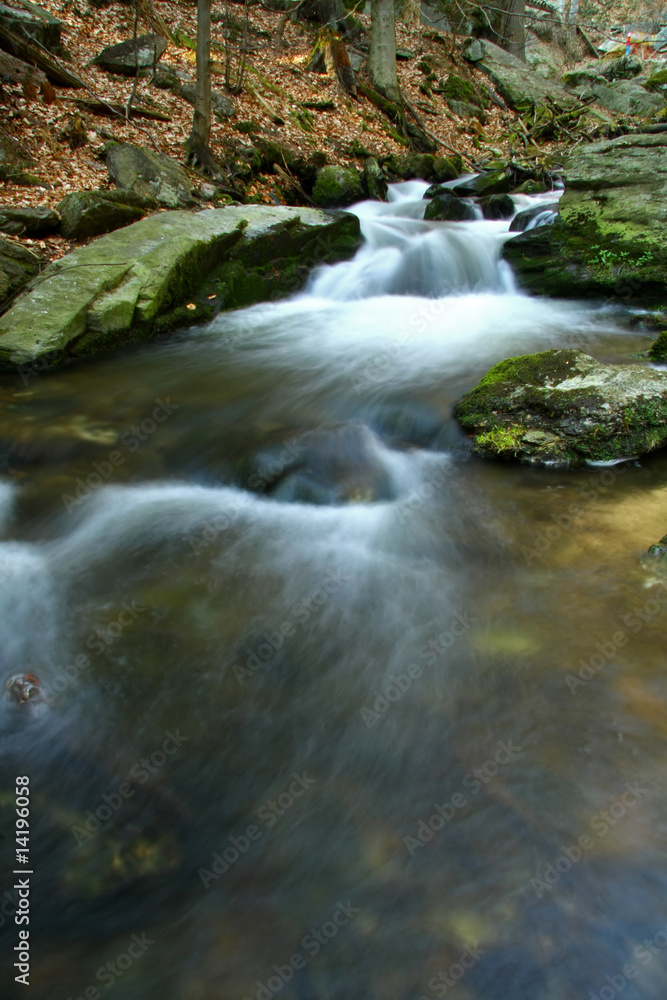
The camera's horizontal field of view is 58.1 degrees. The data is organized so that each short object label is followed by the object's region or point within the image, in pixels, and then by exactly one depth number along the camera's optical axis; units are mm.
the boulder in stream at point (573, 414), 4859
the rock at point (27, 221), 7465
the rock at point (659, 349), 6406
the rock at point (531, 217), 10523
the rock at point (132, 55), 11227
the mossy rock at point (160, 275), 6387
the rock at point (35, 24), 9529
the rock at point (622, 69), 22344
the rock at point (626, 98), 16969
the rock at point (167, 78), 11648
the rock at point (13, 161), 8172
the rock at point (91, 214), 7707
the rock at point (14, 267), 6707
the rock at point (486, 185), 12789
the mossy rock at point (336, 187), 11680
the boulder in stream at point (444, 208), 11586
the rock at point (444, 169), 14188
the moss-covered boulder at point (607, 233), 8461
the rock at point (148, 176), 8859
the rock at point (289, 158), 11266
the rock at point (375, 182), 12289
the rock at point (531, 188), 12945
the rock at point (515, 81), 18719
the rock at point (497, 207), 11766
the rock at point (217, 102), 11648
